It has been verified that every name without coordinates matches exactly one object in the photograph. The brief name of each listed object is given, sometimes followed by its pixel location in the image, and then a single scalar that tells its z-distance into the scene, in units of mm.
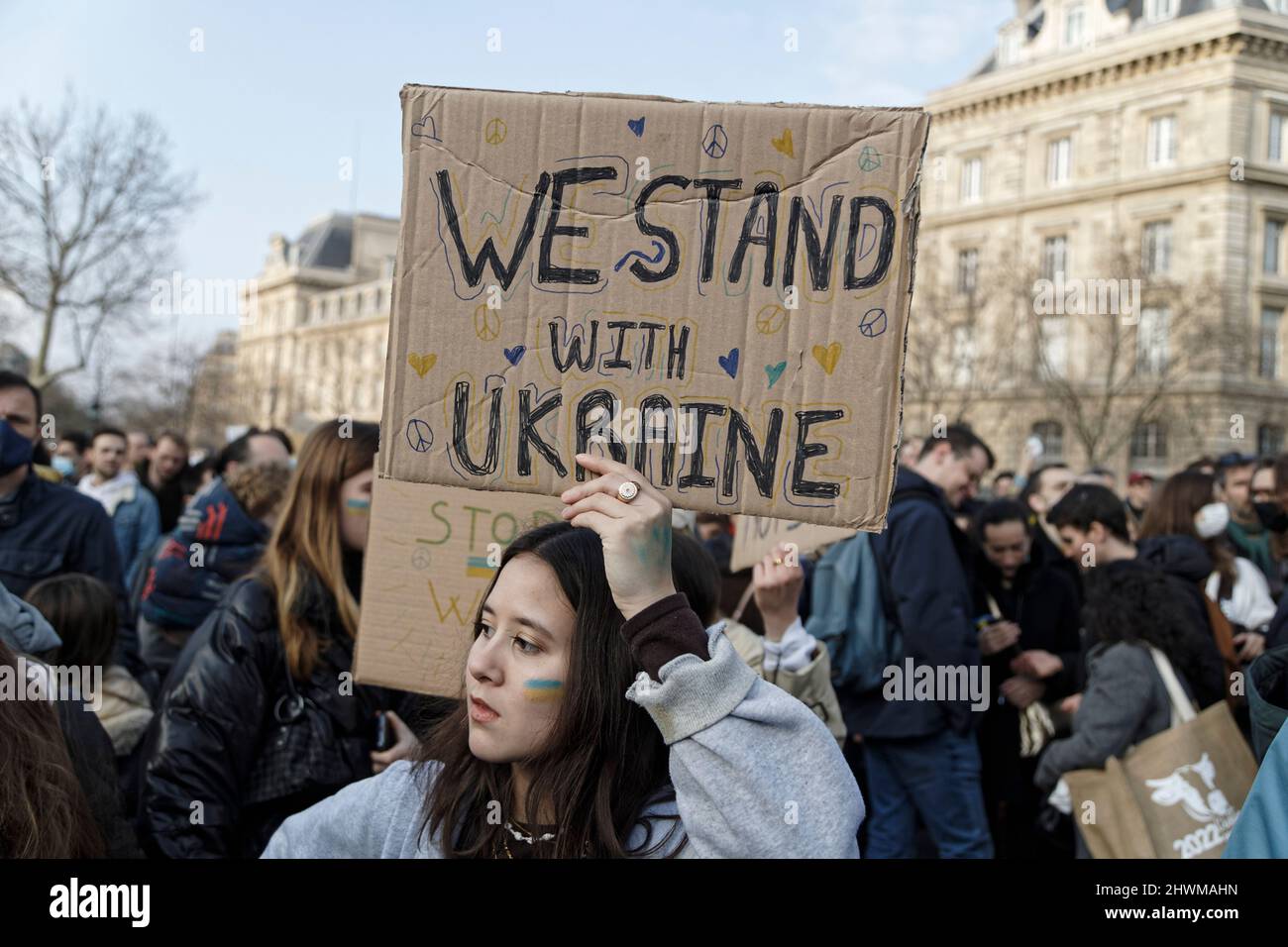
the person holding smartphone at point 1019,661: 5598
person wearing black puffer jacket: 2732
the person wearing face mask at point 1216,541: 5621
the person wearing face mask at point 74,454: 10305
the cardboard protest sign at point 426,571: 2713
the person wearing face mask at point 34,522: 4445
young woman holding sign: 1688
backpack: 4734
